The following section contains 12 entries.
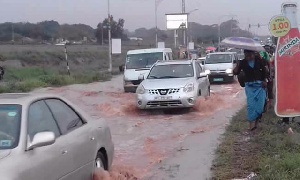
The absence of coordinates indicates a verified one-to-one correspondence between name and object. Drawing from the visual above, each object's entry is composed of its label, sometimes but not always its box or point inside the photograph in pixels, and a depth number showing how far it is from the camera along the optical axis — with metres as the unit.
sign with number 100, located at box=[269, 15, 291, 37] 11.42
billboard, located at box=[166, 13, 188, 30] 61.65
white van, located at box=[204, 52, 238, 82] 30.27
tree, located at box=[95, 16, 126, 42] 103.04
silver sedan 5.29
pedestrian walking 11.61
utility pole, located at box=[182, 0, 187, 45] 65.44
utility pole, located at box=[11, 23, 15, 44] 114.19
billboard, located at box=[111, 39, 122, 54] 39.19
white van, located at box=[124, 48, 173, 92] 24.10
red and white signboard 11.47
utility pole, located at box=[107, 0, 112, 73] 40.72
